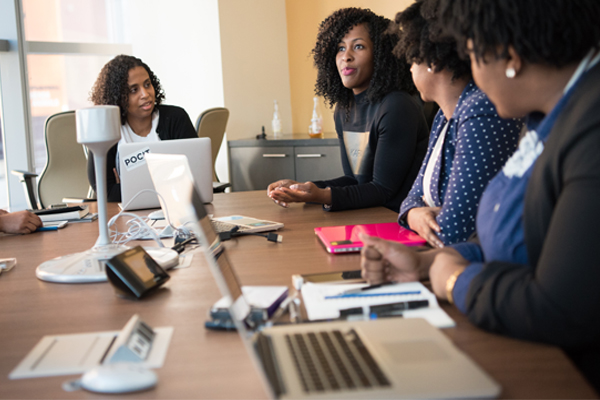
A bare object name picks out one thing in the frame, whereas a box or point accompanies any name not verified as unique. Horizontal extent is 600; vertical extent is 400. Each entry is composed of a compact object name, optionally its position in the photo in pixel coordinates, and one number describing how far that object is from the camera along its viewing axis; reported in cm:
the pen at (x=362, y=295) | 100
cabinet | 401
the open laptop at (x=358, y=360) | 65
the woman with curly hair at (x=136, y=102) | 307
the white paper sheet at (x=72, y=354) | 79
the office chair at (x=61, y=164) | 347
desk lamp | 126
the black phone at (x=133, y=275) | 109
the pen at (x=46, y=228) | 190
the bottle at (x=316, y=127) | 420
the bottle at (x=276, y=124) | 459
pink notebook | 138
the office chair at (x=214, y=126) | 371
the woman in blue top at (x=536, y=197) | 76
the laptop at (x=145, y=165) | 198
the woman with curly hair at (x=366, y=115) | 204
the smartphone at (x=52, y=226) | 190
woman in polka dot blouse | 141
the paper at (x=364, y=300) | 92
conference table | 73
